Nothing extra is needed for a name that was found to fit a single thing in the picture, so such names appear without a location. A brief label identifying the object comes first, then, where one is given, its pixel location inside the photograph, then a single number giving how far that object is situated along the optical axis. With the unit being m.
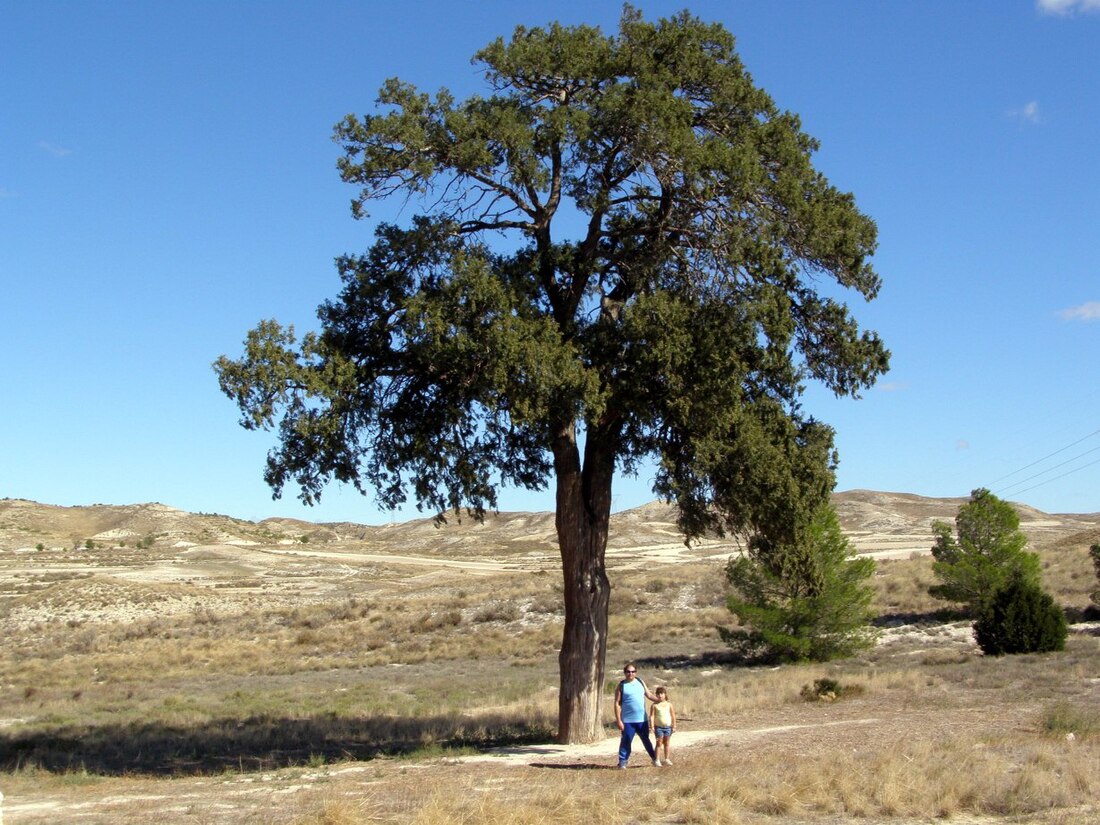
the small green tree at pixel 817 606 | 30.42
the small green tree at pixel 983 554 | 38.59
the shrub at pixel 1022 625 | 28.00
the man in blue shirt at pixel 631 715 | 13.81
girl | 14.14
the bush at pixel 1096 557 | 38.34
